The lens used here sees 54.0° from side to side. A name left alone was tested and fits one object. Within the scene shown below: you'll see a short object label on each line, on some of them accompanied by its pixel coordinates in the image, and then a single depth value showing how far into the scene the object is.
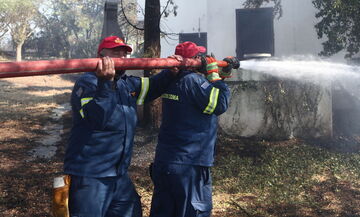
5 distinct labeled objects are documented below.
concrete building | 8.25
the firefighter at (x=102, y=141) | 2.66
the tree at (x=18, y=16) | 31.52
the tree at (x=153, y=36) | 8.94
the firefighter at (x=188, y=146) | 3.35
